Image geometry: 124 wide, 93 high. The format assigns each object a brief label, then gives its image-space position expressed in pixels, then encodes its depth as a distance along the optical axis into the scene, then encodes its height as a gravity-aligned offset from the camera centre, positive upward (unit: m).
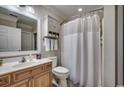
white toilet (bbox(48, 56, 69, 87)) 2.06 -0.63
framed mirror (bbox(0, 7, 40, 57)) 1.50 +0.25
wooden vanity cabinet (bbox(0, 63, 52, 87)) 1.15 -0.46
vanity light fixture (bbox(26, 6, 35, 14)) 1.90 +0.75
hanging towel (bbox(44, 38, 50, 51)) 2.24 +0.04
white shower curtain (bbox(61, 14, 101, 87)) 1.88 -0.09
